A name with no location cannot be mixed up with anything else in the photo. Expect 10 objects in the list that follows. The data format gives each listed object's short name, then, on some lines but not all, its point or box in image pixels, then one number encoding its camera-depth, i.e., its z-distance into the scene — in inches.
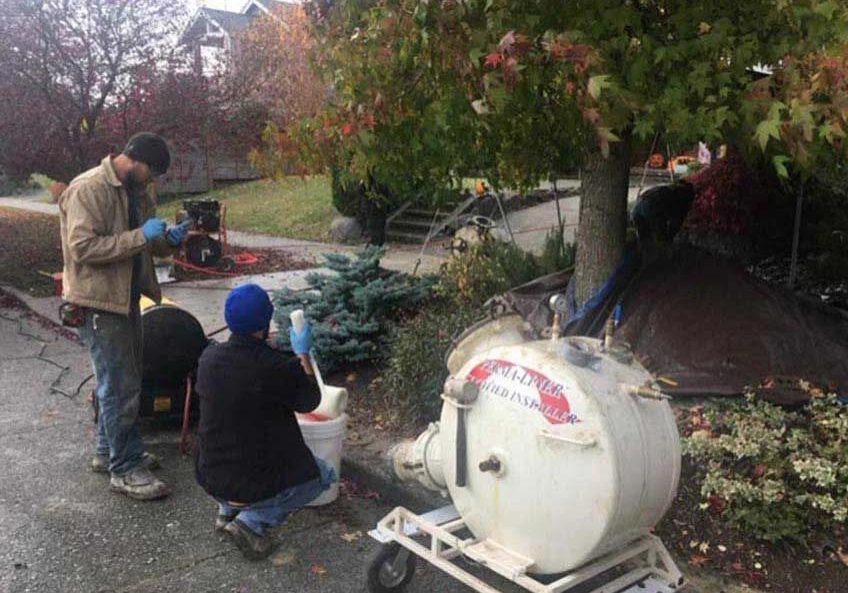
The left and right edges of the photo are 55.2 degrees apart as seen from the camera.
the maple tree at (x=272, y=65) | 525.9
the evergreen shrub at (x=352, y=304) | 221.0
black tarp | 174.2
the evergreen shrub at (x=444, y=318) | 191.3
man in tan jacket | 160.1
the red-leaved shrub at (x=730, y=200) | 307.6
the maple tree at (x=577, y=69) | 118.8
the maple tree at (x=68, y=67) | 394.6
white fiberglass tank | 101.3
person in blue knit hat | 134.3
